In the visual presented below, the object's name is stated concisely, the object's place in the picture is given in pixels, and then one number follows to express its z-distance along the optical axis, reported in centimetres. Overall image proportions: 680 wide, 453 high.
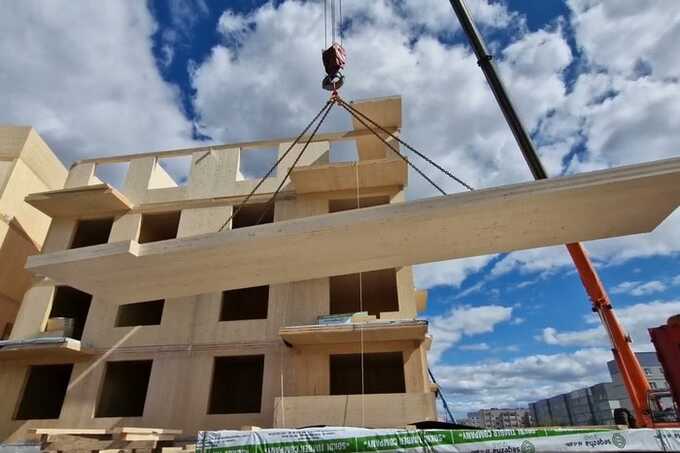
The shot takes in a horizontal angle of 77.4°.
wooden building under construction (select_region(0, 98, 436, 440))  1143
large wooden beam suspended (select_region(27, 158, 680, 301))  604
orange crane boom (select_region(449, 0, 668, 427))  771
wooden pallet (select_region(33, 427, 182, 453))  711
